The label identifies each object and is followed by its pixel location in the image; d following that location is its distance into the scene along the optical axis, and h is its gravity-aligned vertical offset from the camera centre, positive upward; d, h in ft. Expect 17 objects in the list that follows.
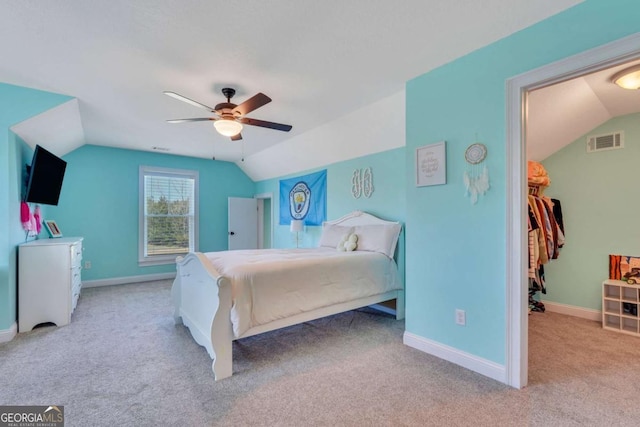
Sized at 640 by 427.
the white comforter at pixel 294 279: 7.76 -2.03
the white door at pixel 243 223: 21.45 -0.62
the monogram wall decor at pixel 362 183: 13.73 +1.57
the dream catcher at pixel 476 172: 7.33 +1.10
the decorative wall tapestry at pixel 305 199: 16.70 +1.02
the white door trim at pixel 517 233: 6.72 -0.42
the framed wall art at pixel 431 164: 8.18 +1.47
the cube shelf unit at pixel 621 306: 9.95 -3.27
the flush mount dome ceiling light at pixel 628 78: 7.59 +3.75
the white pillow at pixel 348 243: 12.36 -1.22
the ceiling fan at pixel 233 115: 8.31 +3.12
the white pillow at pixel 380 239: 11.62 -0.97
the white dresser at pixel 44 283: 10.09 -2.46
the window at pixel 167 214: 18.52 +0.06
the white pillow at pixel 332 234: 13.74 -0.92
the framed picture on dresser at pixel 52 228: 14.07 -0.64
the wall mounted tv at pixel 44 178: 10.55 +1.47
